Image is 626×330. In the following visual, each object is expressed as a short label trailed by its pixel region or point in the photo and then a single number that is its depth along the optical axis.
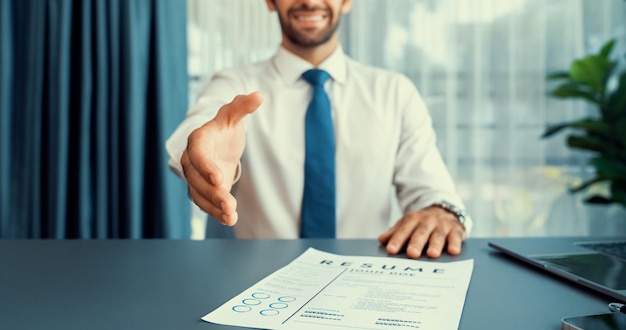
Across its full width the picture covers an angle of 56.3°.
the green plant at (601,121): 2.24
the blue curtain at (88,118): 2.41
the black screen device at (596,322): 0.46
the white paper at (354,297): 0.51
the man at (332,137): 1.49
